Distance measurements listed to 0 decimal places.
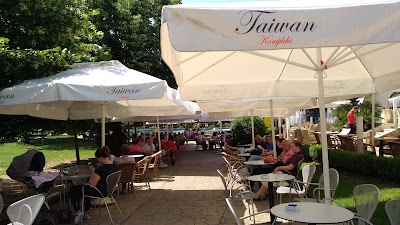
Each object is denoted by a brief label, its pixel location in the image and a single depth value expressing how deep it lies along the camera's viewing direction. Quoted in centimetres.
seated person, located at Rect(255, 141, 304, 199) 696
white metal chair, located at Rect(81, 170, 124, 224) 619
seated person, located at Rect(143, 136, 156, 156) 1415
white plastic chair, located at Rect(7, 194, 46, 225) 399
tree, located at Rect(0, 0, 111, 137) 695
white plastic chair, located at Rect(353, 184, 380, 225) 390
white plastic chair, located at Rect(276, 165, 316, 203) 579
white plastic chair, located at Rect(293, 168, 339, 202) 510
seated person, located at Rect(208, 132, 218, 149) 2659
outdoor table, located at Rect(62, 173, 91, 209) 643
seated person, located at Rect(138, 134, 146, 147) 1567
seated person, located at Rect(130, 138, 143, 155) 1260
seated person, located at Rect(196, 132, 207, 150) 2609
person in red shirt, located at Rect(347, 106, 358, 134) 1634
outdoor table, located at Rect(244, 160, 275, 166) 759
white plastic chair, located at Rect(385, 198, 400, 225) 351
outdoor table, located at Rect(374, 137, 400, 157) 1086
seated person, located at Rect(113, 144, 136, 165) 884
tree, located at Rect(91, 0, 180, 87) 1655
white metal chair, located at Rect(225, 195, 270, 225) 352
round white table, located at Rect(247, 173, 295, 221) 557
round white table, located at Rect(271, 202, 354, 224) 323
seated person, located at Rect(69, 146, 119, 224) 631
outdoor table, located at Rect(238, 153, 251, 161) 1045
